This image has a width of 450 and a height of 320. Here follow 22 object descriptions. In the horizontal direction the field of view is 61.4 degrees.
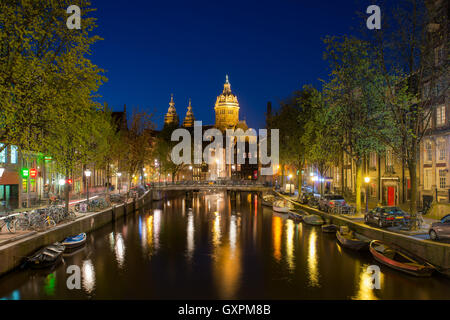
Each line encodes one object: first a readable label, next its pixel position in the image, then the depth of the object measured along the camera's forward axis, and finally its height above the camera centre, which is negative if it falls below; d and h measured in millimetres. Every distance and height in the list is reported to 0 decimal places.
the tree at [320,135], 42281 +4959
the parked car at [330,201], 43344 -3414
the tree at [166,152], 98062 +5543
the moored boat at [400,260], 22219 -5485
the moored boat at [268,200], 70938 -5229
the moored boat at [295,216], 49119 -5700
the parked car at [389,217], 30391 -3599
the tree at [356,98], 35312 +7497
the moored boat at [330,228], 39056 -5765
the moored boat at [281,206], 58581 -5255
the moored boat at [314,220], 44219 -5583
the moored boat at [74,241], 30080 -5444
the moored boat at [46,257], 24125 -5415
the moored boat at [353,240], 29812 -5477
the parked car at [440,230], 22953 -3591
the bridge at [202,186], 89762 -3086
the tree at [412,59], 27922 +8637
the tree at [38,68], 23391 +7217
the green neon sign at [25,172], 43494 +229
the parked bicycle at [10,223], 25609 -3377
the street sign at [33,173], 43838 +112
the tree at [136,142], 72006 +6064
